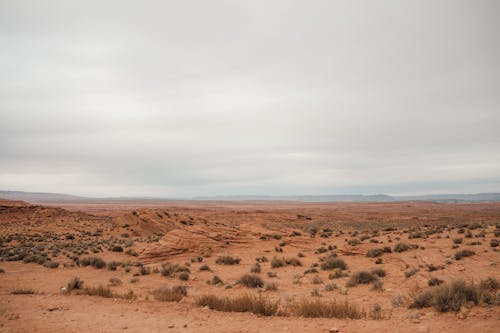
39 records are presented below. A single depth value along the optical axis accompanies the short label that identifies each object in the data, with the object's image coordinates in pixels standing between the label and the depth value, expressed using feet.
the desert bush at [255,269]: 57.16
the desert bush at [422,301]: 29.43
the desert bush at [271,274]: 53.89
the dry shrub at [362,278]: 44.96
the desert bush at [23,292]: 38.77
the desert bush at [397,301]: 31.48
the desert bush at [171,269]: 55.56
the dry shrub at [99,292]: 37.00
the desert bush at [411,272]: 45.27
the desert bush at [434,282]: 38.73
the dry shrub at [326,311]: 27.37
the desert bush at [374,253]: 62.95
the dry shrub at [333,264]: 56.51
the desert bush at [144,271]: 57.16
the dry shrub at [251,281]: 45.91
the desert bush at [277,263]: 62.04
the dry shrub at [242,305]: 28.96
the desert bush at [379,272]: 48.55
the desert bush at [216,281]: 49.19
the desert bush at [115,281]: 48.37
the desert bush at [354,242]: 77.10
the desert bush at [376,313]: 26.96
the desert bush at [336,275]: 50.12
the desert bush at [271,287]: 43.60
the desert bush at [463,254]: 52.80
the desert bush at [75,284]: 39.80
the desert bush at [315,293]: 38.77
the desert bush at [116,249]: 82.93
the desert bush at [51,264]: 61.77
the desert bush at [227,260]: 67.51
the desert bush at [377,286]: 40.96
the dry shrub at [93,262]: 62.40
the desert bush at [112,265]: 60.85
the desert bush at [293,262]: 63.09
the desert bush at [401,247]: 64.18
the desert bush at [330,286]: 42.11
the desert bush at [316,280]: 47.14
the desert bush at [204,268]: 60.57
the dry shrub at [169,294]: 35.06
